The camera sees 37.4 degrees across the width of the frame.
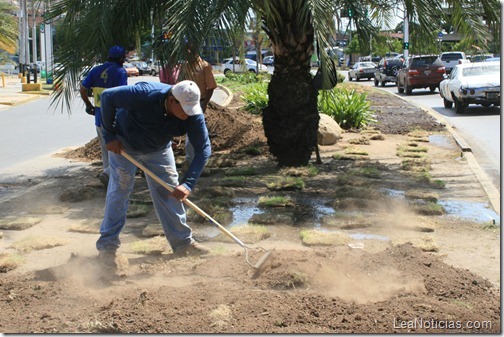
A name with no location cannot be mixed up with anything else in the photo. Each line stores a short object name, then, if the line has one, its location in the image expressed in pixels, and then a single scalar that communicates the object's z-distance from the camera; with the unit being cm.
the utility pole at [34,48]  1075
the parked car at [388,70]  3953
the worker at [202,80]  947
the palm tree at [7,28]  3375
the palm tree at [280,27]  891
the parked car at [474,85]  2056
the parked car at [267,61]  6628
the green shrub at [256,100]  1858
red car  3145
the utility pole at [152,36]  921
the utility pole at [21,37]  4194
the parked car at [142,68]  6336
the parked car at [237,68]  5522
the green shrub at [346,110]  1655
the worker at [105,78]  875
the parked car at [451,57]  4105
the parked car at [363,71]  4839
